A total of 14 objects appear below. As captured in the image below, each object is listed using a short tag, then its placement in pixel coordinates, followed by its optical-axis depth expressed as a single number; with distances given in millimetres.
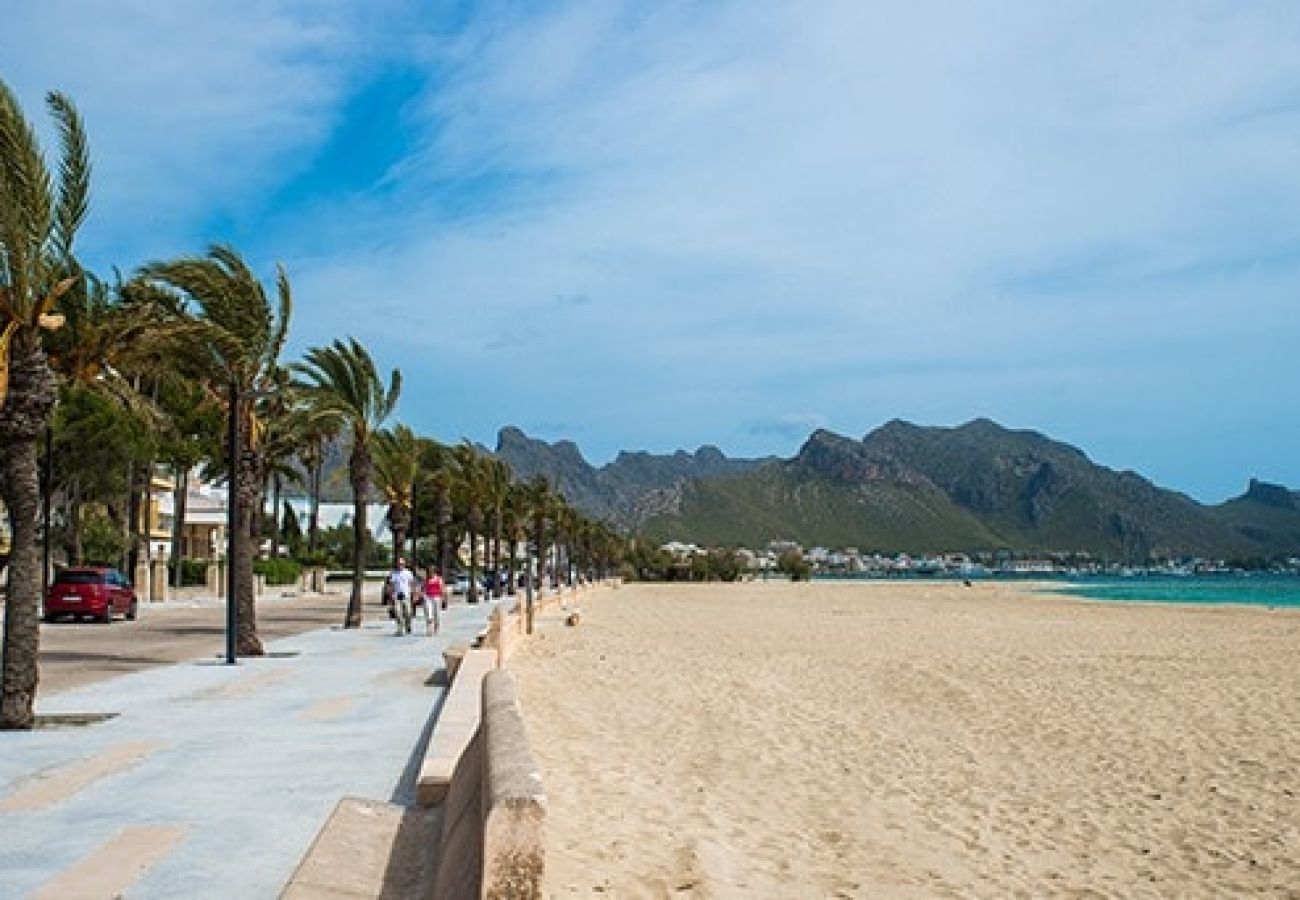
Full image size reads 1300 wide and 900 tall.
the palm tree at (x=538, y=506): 60531
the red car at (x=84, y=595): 33031
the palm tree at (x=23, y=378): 12047
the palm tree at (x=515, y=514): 60866
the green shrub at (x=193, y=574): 60500
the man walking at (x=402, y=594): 28344
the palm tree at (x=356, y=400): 30766
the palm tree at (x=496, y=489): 55594
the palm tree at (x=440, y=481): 50688
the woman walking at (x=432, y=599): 28844
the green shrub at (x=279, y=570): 63275
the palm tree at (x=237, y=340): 20344
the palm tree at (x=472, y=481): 54156
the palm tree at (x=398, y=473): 41750
